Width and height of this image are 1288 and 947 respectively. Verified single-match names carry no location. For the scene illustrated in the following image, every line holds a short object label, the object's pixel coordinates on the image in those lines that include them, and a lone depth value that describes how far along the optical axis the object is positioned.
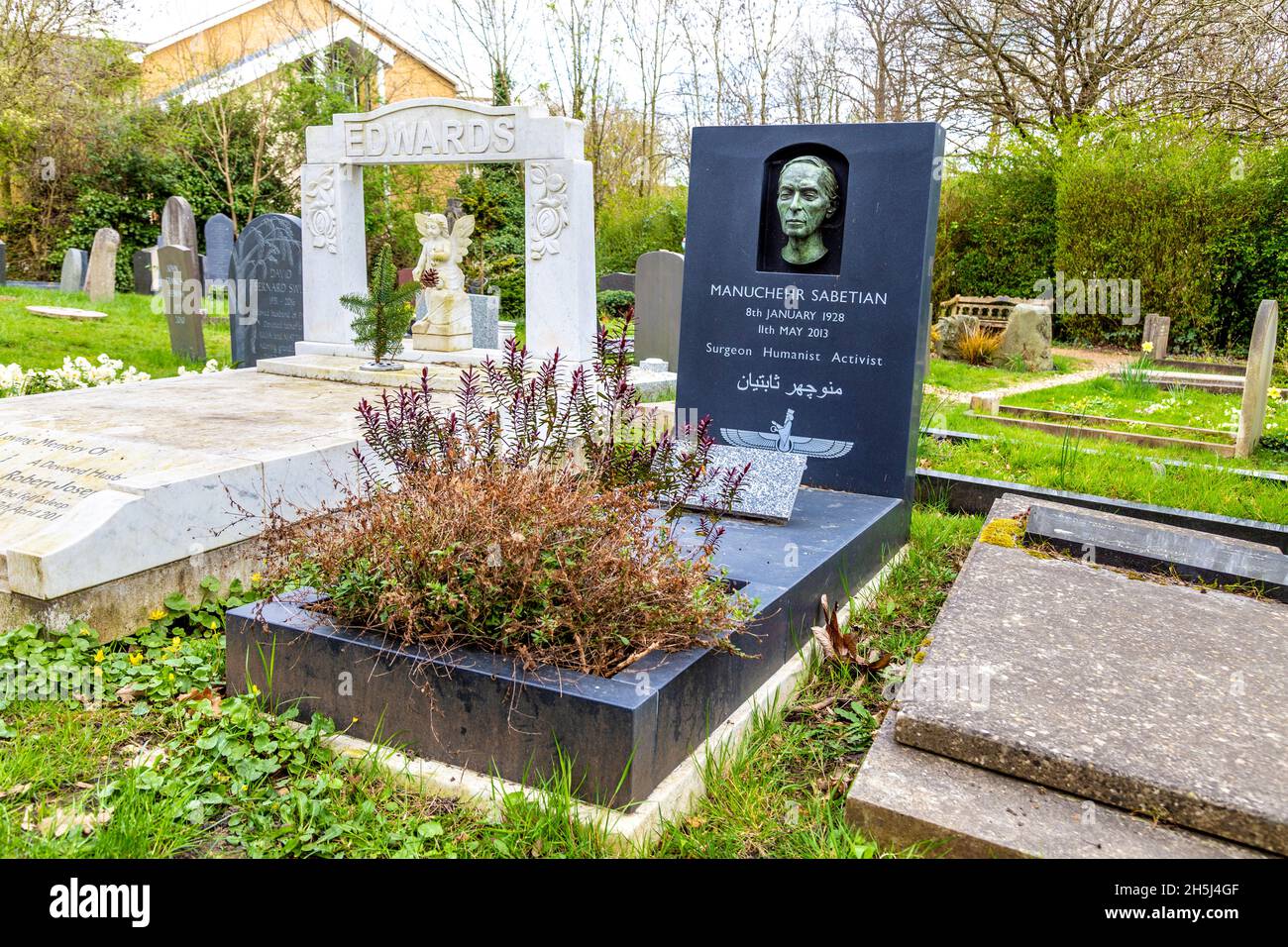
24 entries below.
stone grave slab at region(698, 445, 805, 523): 4.24
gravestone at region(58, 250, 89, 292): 15.05
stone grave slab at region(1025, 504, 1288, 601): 3.99
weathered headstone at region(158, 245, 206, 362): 9.80
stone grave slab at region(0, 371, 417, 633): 3.32
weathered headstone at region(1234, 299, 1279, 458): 6.97
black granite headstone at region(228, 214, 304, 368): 8.65
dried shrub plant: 2.57
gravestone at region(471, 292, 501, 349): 10.23
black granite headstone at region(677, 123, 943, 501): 4.64
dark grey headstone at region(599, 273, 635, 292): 15.12
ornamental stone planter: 2.40
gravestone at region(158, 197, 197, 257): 14.73
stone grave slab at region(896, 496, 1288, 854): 2.31
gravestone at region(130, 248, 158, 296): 16.77
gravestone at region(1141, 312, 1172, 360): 12.77
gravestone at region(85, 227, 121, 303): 14.70
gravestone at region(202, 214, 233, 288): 15.96
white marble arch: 6.48
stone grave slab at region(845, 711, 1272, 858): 2.23
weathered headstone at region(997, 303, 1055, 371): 12.15
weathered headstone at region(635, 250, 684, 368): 10.04
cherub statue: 7.46
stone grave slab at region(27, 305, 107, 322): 11.48
